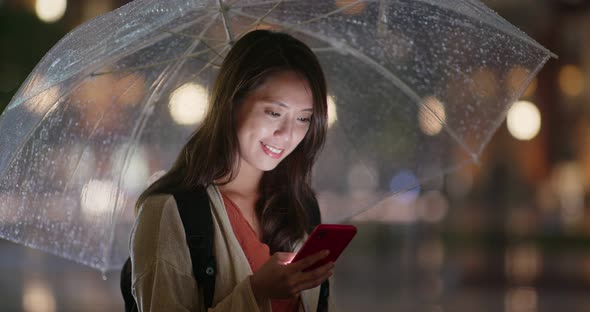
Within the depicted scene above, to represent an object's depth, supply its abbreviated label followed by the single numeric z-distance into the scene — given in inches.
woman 187.9
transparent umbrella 232.6
